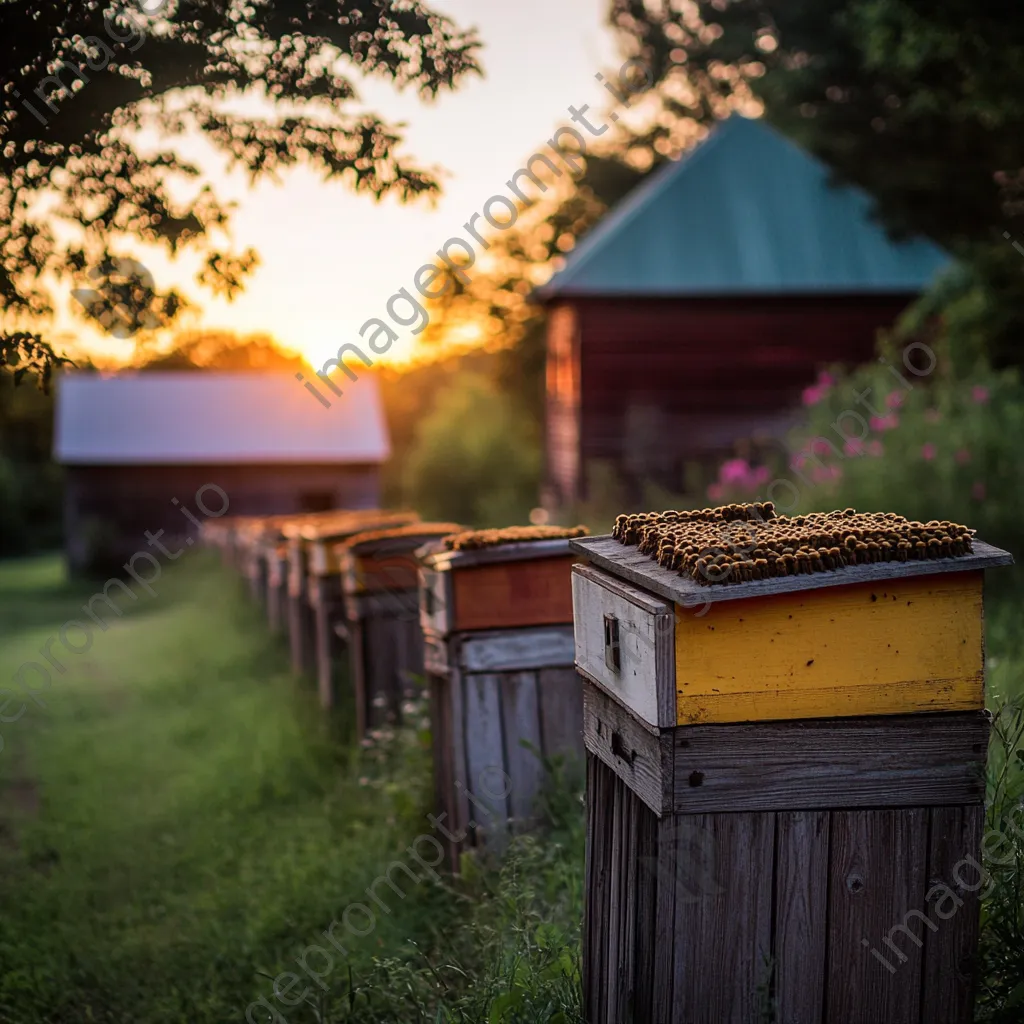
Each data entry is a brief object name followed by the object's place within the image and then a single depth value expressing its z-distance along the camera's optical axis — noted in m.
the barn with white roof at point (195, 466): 33.59
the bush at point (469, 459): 38.88
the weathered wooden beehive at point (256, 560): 12.15
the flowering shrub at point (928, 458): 7.95
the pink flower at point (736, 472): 9.62
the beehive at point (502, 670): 4.36
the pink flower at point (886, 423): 8.70
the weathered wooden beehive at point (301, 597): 7.87
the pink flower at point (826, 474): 8.62
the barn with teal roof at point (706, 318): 17.22
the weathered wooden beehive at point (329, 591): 7.00
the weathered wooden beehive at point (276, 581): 9.70
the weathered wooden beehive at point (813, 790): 2.46
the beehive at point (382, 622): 5.87
